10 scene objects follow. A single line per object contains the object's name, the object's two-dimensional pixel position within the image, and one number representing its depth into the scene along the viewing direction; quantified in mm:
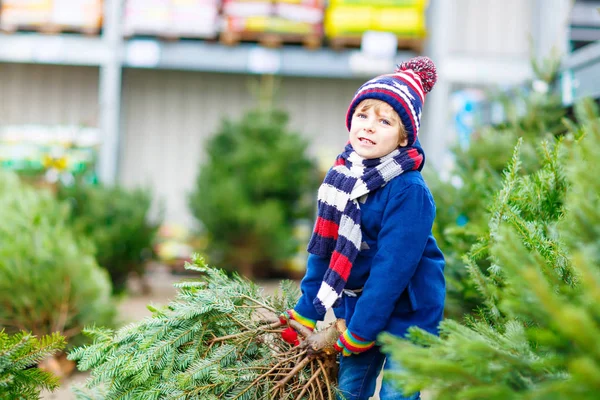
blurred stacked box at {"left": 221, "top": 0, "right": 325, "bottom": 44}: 6648
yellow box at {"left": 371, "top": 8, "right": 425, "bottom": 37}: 6570
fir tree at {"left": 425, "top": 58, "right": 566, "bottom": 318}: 2588
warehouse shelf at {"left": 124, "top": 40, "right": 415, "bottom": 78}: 6719
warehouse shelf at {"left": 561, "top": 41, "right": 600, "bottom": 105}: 3566
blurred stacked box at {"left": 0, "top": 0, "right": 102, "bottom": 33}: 6652
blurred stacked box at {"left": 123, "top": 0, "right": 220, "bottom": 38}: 6602
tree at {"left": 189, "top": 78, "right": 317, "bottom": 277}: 5945
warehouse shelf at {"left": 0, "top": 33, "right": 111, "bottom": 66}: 6641
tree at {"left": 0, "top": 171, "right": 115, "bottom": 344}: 3004
